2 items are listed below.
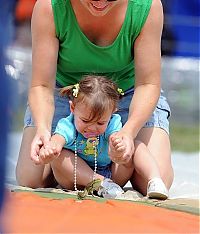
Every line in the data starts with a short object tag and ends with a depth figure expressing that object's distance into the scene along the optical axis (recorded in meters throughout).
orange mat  6.76
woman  7.37
